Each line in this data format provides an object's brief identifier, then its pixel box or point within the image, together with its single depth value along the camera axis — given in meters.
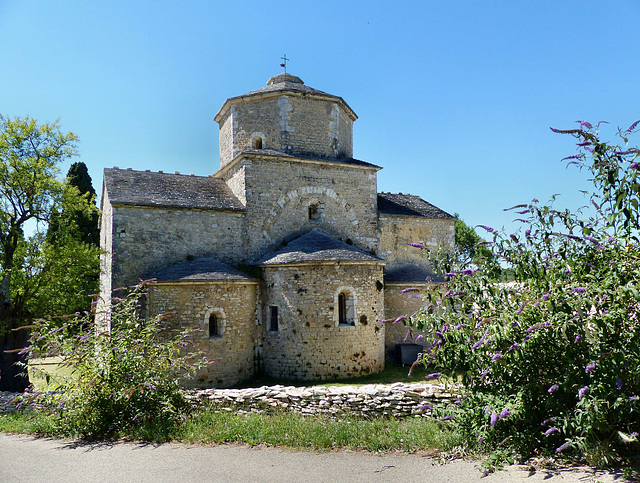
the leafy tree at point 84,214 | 13.55
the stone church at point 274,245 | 12.75
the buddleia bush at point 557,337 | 4.97
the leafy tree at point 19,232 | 11.91
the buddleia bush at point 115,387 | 7.50
